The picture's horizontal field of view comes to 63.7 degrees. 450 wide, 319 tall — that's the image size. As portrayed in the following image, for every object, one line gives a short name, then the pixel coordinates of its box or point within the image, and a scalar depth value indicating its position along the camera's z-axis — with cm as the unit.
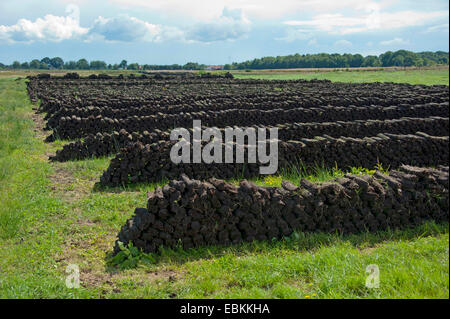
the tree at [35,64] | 14204
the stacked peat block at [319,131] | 1210
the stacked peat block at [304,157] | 923
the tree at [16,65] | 14436
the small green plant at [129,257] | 541
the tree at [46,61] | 14775
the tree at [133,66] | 12389
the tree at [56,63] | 14576
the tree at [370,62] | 9658
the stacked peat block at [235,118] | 1586
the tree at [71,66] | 13600
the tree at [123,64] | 13489
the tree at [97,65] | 13450
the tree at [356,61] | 10194
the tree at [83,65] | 13562
